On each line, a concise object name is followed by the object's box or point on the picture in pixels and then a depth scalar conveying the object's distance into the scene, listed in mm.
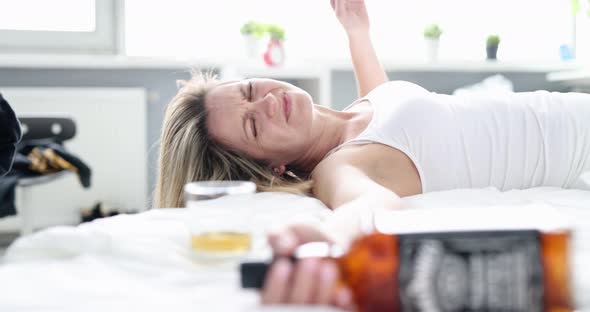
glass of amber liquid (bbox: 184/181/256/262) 714
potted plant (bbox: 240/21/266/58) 3562
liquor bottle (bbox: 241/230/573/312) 517
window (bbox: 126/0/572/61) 3748
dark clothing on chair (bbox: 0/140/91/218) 2543
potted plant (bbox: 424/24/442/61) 3807
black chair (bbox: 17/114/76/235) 2777
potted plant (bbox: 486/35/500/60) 3875
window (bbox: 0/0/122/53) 3459
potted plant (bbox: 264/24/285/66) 3428
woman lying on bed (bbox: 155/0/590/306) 1292
